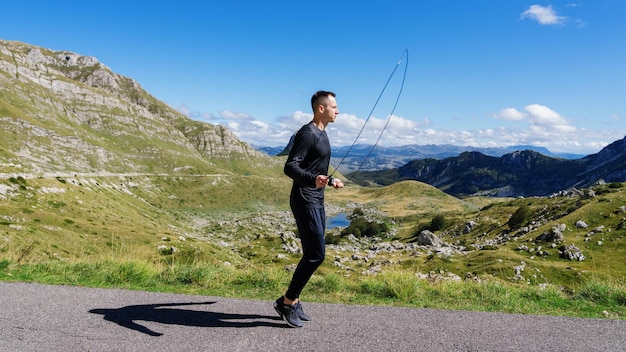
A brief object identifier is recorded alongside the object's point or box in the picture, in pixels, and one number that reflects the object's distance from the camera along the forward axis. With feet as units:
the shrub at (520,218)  270.46
